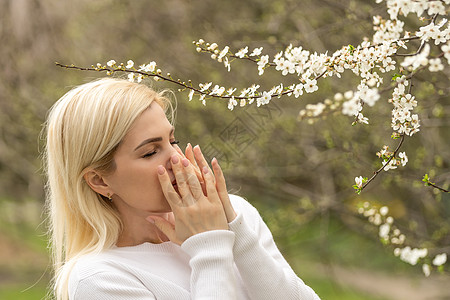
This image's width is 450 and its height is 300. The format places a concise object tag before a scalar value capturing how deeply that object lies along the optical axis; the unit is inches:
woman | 64.3
